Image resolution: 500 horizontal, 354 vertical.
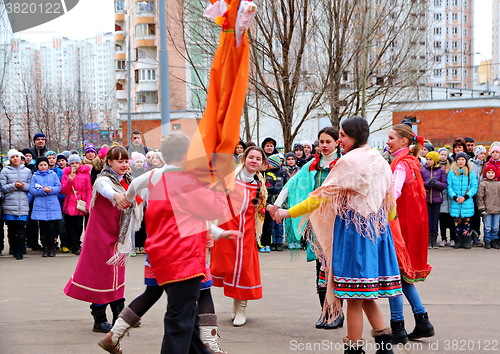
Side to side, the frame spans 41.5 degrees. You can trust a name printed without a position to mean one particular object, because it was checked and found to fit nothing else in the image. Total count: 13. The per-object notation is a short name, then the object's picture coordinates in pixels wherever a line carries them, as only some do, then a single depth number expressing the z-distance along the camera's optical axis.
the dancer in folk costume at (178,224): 4.51
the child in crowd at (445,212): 13.04
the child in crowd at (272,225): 12.41
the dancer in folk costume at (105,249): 6.30
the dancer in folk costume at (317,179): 6.52
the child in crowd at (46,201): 12.00
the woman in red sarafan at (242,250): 6.81
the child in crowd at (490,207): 12.72
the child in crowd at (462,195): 12.70
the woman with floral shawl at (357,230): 5.07
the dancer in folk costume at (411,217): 6.01
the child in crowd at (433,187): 12.64
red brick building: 41.69
